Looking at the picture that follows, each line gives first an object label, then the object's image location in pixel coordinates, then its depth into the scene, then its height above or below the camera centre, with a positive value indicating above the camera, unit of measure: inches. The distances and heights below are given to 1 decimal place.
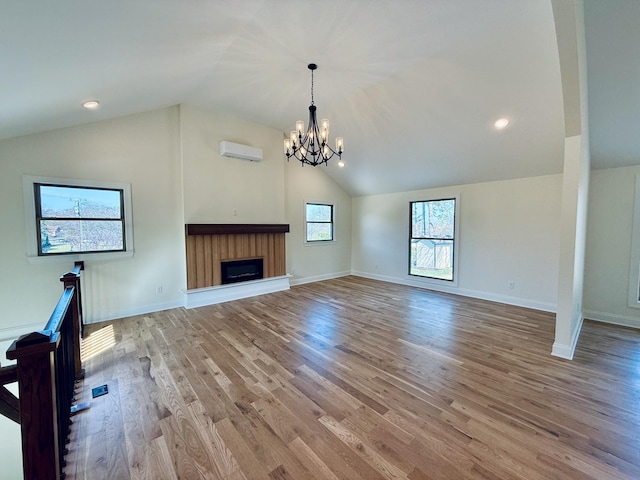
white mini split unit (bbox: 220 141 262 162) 192.4 +56.0
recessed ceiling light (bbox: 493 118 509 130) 149.5 +58.3
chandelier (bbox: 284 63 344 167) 131.6 +46.3
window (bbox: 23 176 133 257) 139.2 +5.8
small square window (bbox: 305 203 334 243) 266.7 +5.2
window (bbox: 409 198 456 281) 226.2 -10.2
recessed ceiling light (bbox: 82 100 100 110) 120.4 +56.2
